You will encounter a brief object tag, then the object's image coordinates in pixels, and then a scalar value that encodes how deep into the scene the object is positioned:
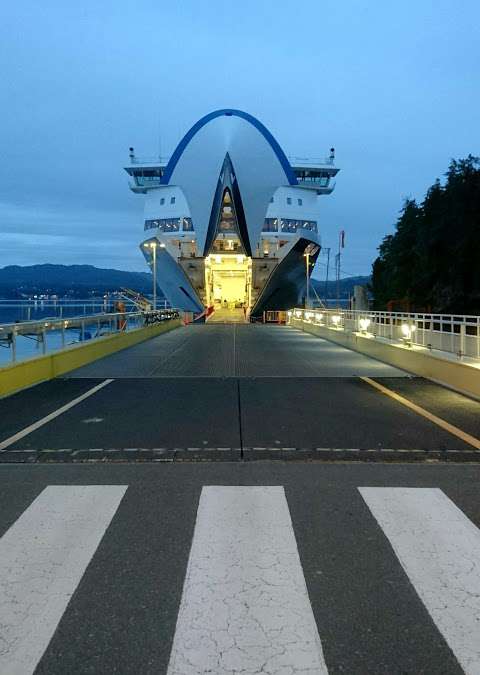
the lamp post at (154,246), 45.47
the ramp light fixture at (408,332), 16.55
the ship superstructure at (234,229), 52.09
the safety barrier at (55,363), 11.44
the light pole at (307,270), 54.58
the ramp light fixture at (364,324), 22.99
